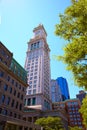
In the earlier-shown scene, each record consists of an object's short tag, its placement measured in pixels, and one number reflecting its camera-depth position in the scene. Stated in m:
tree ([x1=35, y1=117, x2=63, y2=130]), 37.12
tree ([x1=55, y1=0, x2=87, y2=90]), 9.37
